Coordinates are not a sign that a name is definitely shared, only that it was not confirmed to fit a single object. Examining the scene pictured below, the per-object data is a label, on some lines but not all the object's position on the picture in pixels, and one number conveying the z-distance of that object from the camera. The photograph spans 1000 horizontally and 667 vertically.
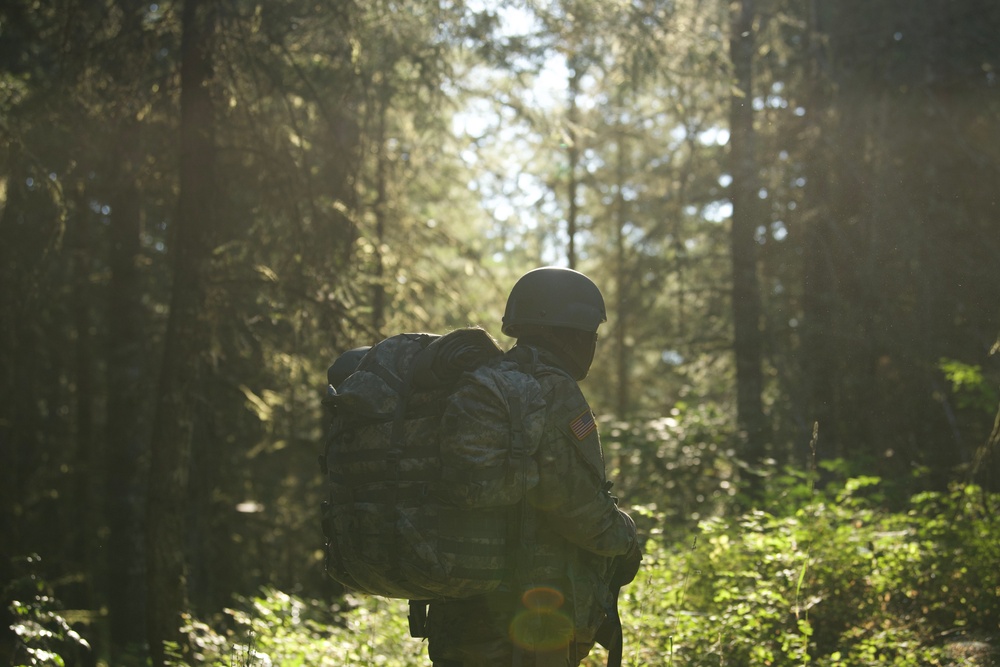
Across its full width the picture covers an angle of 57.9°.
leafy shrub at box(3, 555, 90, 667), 5.27
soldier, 3.70
